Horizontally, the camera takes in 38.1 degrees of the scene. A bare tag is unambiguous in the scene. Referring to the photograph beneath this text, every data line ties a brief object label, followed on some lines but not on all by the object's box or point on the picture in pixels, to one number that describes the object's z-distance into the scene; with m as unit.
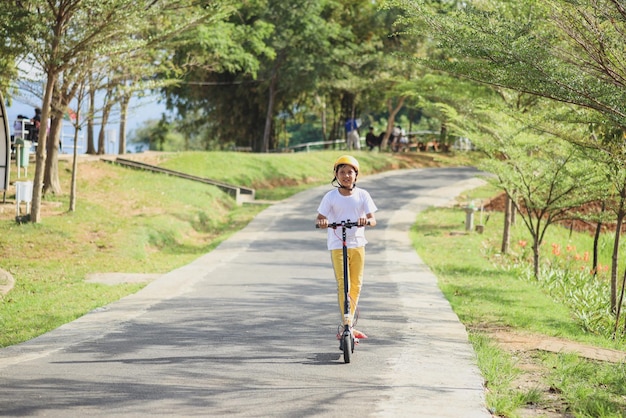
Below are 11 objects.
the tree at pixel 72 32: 18.62
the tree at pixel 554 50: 9.42
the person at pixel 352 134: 50.28
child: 8.81
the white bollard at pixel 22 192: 19.76
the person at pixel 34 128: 29.52
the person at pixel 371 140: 52.16
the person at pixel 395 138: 52.91
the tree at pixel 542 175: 17.36
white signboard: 20.34
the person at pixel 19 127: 28.53
